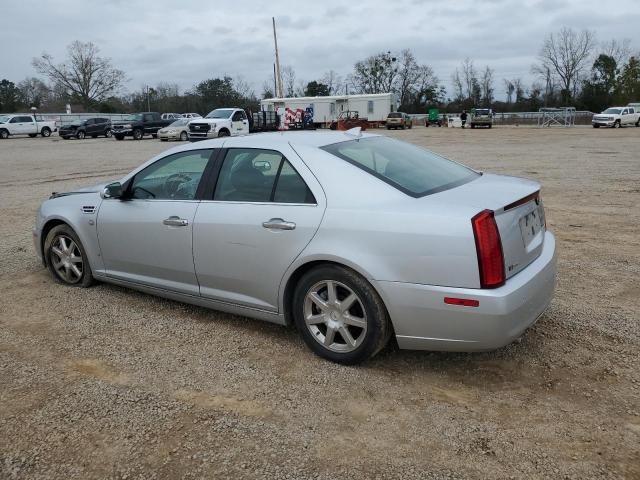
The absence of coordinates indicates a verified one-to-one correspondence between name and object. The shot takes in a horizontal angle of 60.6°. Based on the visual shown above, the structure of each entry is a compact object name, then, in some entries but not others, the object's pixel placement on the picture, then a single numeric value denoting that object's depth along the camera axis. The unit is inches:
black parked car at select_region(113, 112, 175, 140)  1501.0
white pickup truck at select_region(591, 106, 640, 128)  1712.6
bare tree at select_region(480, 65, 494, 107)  3446.9
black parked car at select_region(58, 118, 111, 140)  1627.7
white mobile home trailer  2086.6
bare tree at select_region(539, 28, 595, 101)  3225.9
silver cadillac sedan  121.1
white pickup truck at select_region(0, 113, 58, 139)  1736.0
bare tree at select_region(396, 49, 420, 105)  3720.5
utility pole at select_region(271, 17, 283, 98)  2586.1
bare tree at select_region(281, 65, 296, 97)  3750.7
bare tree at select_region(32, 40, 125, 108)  3356.3
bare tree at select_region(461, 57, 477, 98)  3604.3
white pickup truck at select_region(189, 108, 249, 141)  1197.7
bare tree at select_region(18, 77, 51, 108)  3408.0
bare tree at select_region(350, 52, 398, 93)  3695.9
